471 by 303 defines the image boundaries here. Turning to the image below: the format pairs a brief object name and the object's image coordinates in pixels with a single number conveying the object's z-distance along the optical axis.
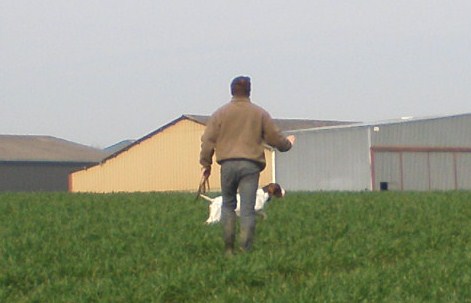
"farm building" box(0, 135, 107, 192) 74.00
